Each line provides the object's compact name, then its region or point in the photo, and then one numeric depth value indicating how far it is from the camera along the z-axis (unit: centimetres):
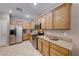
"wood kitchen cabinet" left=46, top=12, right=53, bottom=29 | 171
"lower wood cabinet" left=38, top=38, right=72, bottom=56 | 98
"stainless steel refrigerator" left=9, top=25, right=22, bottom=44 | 294
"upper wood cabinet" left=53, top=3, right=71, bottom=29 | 114
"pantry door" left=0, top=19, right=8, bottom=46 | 265
